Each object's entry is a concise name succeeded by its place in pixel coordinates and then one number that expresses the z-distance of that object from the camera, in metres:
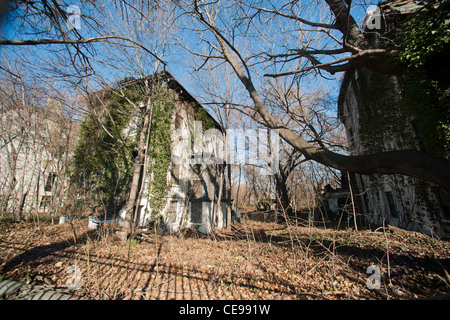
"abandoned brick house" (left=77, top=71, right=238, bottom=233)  9.11
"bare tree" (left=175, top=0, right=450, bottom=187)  2.37
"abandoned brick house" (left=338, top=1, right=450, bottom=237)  6.95
